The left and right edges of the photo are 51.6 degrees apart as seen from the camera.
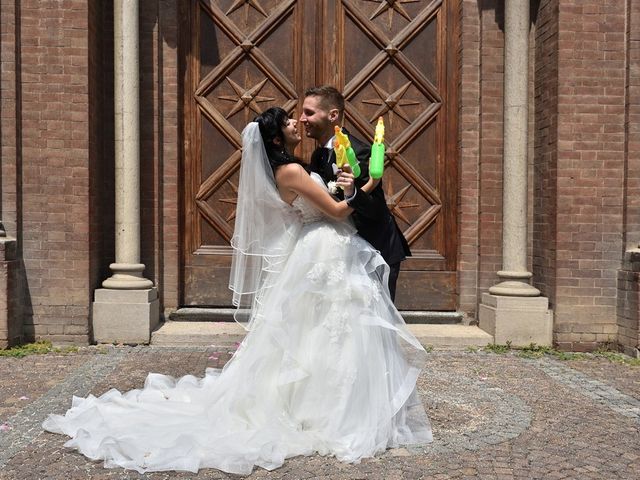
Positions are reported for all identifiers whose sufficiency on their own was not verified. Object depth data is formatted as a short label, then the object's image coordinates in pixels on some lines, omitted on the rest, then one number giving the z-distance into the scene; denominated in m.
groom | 4.10
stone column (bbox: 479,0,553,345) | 7.33
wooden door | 7.87
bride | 3.99
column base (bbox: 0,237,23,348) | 6.62
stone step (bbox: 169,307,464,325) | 7.72
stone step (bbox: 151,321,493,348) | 7.11
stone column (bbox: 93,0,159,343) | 7.14
